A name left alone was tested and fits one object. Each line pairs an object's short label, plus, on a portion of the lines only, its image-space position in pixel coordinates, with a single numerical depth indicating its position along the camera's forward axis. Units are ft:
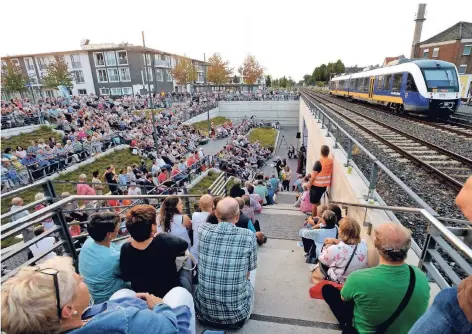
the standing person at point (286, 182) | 49.44
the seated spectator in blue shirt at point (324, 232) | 13.56
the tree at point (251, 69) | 215.72
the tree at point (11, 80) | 110.01
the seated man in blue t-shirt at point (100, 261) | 8.62
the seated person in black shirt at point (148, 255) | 8.20
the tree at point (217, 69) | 195.00
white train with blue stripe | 39.44
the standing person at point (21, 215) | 15.07
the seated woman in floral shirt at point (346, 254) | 10.07
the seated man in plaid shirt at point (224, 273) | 8.84
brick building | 117.29
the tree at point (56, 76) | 134.63
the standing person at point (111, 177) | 32.63
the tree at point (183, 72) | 181.16
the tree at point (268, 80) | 351.40
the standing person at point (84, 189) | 27.07
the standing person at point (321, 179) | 21.87
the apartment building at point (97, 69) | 156.87
